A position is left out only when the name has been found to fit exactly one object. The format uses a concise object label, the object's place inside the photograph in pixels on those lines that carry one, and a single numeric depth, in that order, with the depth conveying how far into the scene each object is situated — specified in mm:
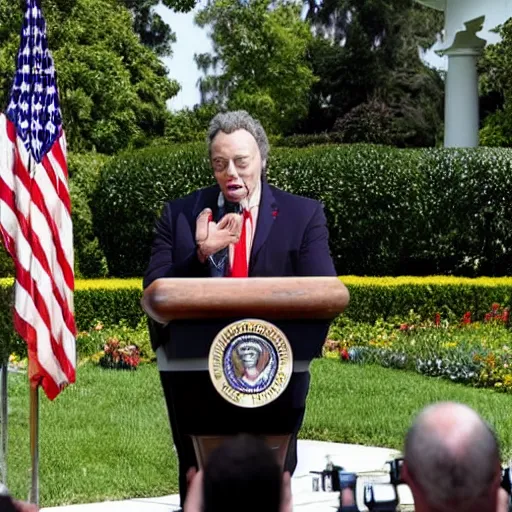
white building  22859
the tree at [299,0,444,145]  39531
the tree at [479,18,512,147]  24172
